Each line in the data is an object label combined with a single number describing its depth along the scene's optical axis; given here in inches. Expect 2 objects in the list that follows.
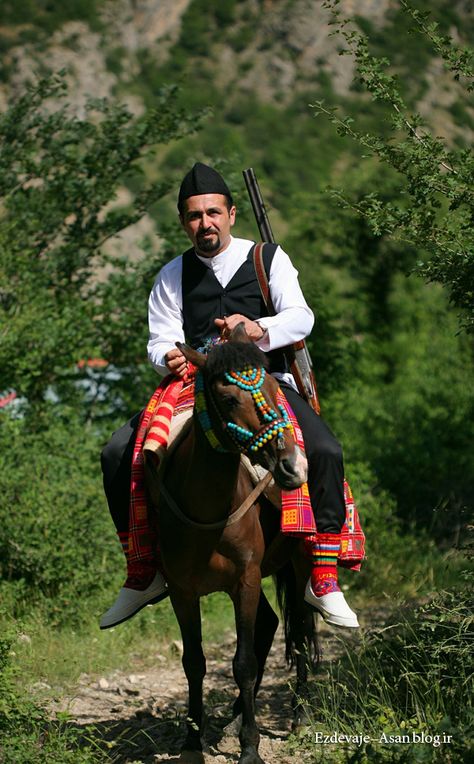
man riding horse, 460.1
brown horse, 369.4
